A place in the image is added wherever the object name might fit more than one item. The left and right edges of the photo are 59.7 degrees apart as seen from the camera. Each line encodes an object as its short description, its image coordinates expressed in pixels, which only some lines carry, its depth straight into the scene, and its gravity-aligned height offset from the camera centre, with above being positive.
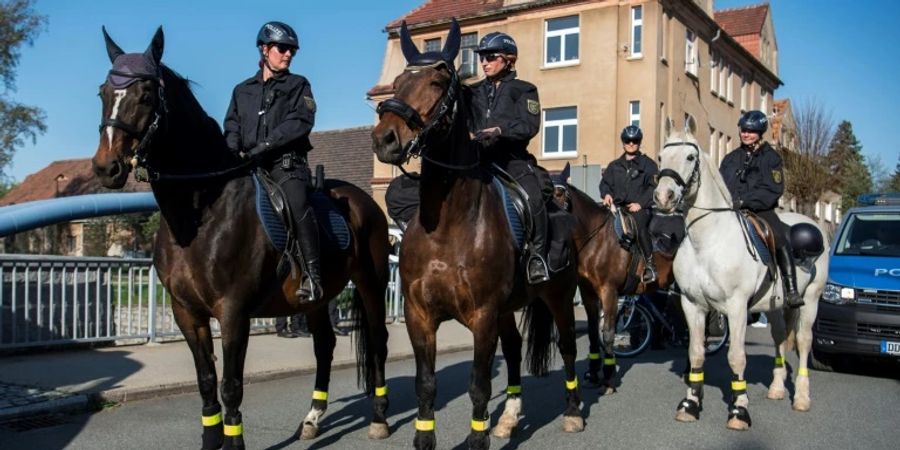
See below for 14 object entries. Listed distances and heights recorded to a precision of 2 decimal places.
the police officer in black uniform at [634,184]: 10.34 +0.51
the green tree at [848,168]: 40.81 +3.45
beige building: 30.14 +6.47
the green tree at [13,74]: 41.94 +7.83
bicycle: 12.86 -1.77
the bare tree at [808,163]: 38.38 +2.94
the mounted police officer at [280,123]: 6.06 +0.78
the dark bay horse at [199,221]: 4.94 -0.01
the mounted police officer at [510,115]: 6.00 +0.84
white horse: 7.50 -0.45
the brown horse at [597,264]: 9.75 -0.54
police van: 10.16 -0.98
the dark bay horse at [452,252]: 5.16 -0.22
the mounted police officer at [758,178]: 8.42 +0.50
